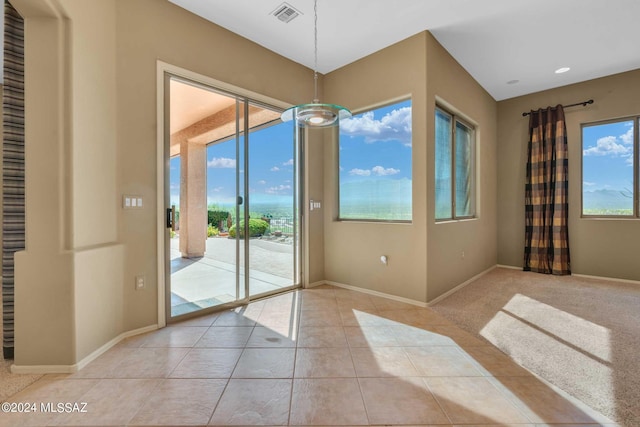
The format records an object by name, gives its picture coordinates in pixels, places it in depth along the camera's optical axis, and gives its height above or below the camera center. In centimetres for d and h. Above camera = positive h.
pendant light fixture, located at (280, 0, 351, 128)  208 +76
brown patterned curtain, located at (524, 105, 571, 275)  445 +26
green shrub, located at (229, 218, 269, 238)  317 -18
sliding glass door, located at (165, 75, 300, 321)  276 +16
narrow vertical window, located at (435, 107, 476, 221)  355 +63
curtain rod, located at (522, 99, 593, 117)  427 +168
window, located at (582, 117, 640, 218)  409 +65
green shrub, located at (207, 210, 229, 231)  299 -5
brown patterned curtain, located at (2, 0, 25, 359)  193 +36
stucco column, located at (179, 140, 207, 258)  281 +14
